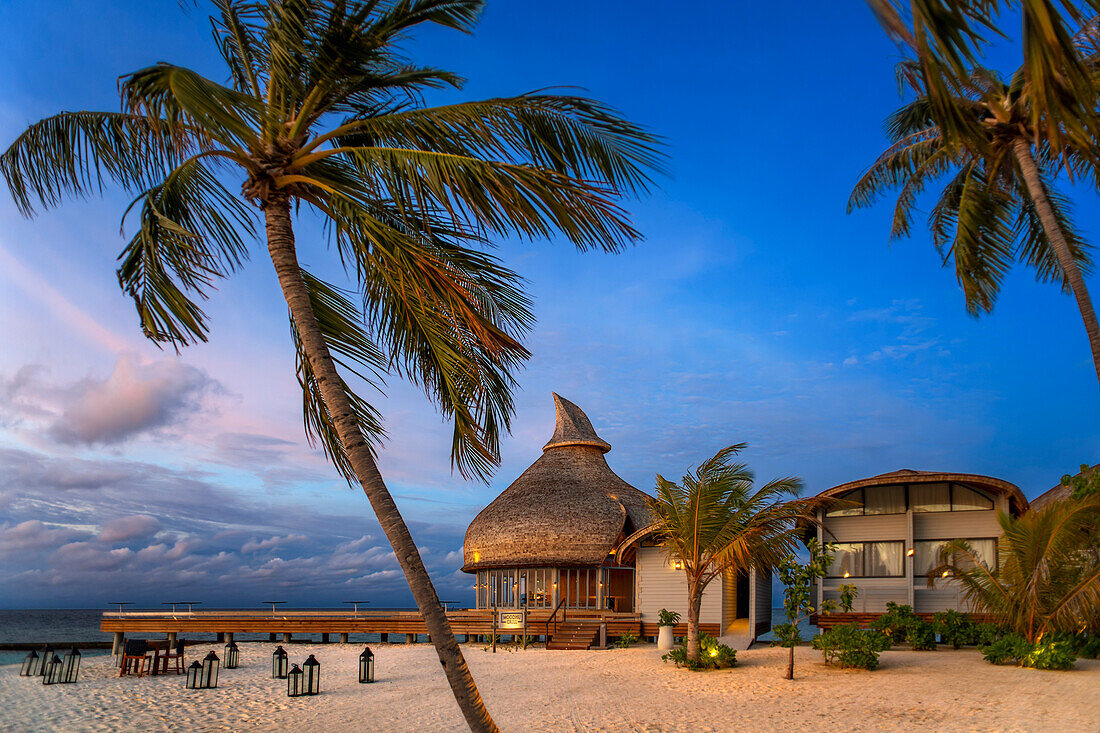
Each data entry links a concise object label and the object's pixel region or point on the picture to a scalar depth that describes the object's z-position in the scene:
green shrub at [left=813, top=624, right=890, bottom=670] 14.23
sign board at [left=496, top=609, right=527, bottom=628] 23.72
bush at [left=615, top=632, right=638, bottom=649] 21.88
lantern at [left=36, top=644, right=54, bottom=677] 18.10
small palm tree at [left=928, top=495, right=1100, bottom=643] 13.54
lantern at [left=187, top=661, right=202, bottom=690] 16.11
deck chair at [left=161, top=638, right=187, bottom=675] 19.16
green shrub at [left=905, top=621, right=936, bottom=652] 17.02
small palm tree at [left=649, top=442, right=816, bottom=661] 15.51
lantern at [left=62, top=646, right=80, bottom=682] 18.31
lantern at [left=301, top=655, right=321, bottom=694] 14.58
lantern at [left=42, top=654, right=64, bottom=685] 18.09
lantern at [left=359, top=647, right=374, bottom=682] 16.27
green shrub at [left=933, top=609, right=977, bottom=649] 17.25
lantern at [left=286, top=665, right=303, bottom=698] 14.55
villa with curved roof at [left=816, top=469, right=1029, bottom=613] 19.16
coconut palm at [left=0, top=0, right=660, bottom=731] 5.23
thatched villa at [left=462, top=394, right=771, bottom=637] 23.52
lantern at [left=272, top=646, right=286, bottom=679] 17.19
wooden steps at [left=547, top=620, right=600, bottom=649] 21.89
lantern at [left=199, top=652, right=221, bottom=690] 16.28
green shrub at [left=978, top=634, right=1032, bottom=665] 13.89
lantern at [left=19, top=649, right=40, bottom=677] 19.67
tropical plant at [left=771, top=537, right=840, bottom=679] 14.70
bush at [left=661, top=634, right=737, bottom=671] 15.50
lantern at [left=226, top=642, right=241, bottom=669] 20.56
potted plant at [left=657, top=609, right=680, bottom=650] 19.77
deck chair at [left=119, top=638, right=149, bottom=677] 17.98
